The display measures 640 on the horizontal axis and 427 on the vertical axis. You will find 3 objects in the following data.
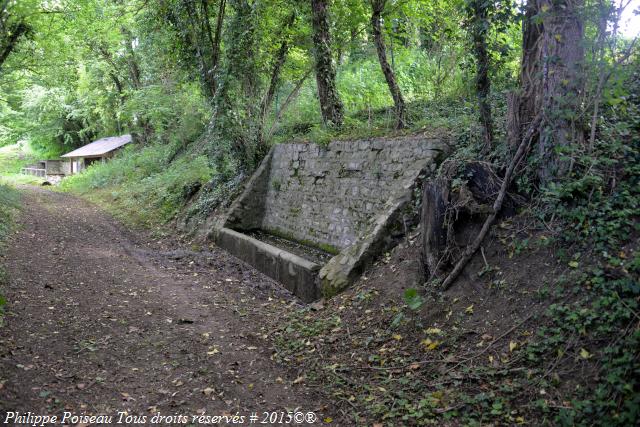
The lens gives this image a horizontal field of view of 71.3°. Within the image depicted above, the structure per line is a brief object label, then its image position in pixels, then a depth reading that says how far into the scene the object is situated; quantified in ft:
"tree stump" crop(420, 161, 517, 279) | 16.62
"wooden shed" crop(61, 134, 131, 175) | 96.11
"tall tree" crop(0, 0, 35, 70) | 42.70
